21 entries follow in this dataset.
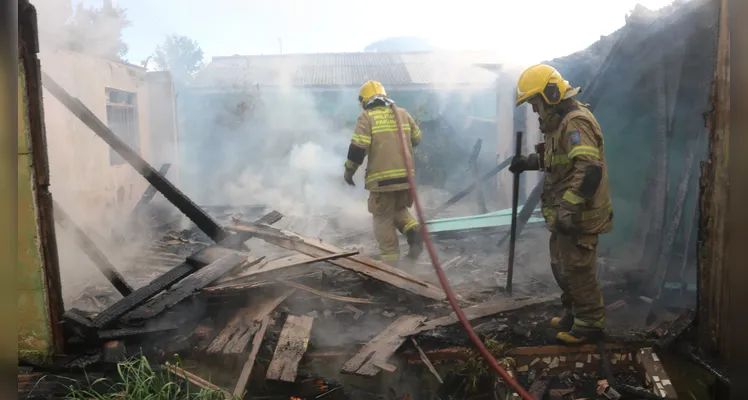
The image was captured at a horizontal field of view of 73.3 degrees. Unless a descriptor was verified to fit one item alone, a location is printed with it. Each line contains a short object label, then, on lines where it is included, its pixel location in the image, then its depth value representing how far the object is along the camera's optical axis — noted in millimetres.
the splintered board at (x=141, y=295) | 3756
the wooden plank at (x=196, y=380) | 3123
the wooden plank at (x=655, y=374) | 3307
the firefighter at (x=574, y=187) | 3539
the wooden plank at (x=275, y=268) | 4586
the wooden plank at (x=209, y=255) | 4520
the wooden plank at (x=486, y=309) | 4038
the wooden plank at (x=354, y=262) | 4664
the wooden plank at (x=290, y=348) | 3332
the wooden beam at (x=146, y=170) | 4043
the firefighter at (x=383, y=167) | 5645
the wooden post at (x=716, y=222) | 3248
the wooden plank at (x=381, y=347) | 3428
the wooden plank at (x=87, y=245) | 4145
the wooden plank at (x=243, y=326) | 3666
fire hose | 3059
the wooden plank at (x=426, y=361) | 3482
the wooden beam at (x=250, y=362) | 3195
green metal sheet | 6859
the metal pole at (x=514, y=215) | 4465
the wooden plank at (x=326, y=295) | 4621
